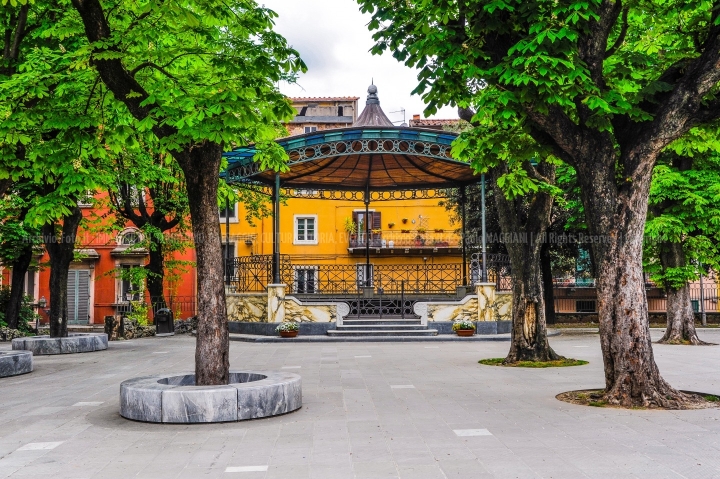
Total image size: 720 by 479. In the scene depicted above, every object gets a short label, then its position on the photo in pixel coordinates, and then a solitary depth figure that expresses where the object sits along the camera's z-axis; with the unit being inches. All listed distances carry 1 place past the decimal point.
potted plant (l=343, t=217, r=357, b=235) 1551.4
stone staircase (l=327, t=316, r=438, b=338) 823.7
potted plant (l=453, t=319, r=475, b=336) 812.6
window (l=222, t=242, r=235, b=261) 1519.4
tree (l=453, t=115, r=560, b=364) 534.3
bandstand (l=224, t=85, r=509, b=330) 821.9
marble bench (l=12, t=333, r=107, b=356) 697.0
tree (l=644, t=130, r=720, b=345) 708.7
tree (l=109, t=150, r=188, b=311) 913.5
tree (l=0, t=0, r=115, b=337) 368.2
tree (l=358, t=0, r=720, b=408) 321.1
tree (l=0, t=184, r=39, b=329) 903.7
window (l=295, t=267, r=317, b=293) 1083.9
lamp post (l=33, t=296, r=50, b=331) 1269.7
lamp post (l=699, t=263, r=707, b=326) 1119.3
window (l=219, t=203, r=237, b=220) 1492.4
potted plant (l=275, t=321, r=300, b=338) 809.5
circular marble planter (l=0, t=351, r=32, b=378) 518.6
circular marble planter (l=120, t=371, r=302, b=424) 311.9
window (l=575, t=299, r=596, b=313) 1307.8
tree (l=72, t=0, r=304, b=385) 319.0
